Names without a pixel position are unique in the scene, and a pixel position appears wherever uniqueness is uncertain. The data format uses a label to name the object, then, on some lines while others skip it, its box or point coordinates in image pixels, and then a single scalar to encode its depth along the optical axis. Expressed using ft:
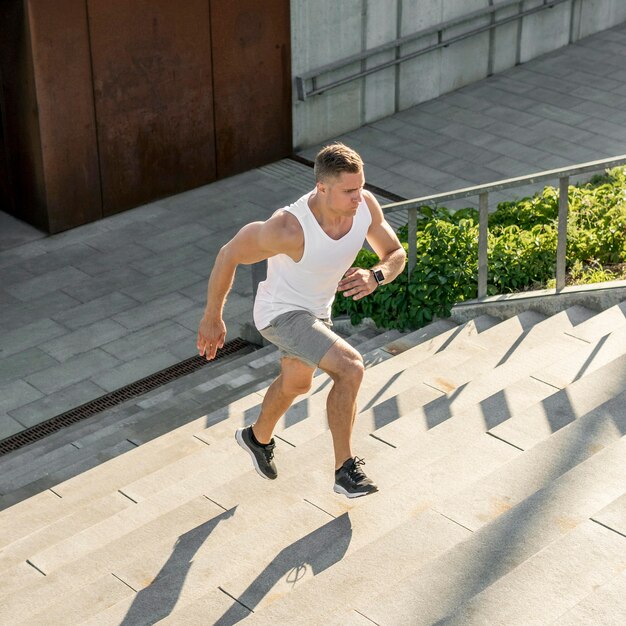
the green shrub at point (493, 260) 27.76
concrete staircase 13.96
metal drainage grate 27.99
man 16.63
